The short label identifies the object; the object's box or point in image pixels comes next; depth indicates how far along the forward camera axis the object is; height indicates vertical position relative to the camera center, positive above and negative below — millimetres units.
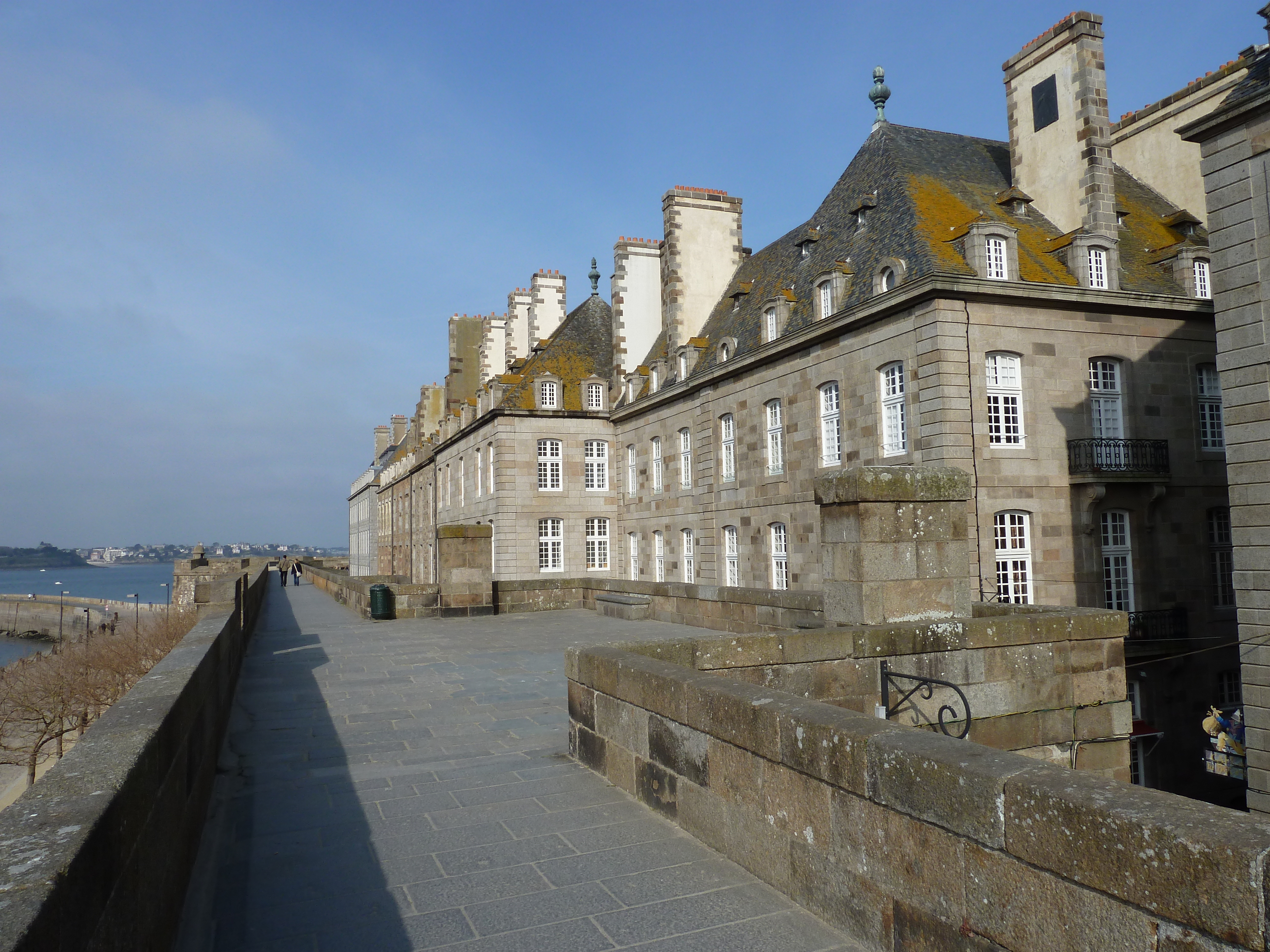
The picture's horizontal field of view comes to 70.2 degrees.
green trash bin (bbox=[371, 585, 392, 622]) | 20625 -1102
